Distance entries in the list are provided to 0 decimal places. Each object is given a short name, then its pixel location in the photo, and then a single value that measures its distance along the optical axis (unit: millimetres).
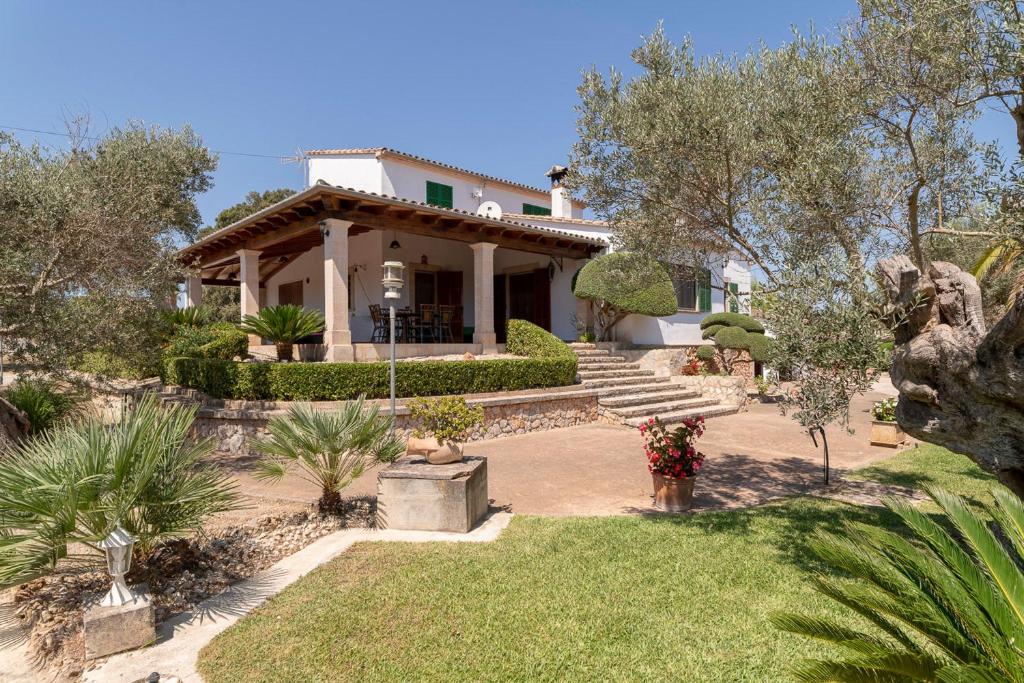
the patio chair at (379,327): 13758
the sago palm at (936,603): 2027
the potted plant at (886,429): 9758
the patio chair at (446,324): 15055
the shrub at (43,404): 7904
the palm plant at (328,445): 5531
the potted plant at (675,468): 6258
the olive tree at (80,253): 6184
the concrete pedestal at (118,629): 3334
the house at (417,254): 11727
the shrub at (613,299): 14845
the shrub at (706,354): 17188
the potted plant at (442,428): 5875
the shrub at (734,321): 17156
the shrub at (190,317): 14299
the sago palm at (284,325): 11070
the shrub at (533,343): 13227
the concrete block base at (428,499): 5387
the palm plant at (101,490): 3479
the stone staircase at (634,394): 12824
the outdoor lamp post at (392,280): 8238
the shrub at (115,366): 7311
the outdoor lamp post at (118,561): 3480
